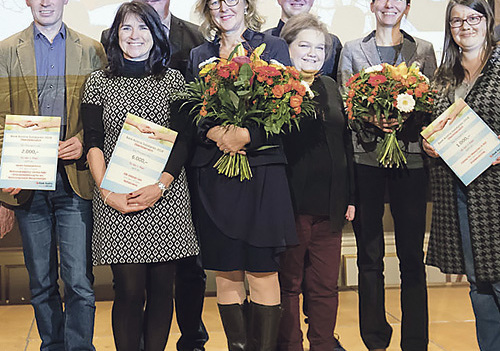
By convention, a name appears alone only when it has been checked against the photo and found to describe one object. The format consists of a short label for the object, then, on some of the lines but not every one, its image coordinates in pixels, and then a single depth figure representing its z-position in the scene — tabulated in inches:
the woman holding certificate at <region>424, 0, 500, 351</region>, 113.7
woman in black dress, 112.3
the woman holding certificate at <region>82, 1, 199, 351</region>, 109.9
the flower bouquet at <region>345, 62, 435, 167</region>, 119.8
